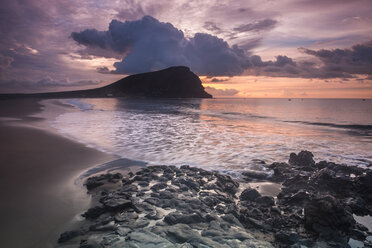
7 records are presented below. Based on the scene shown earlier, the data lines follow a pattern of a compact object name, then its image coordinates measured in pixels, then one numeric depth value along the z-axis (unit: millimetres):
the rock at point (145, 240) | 3436
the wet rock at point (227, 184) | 6121
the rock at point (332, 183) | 6309
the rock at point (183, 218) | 4195
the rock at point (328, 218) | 4156
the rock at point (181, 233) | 3621
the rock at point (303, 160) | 8781
